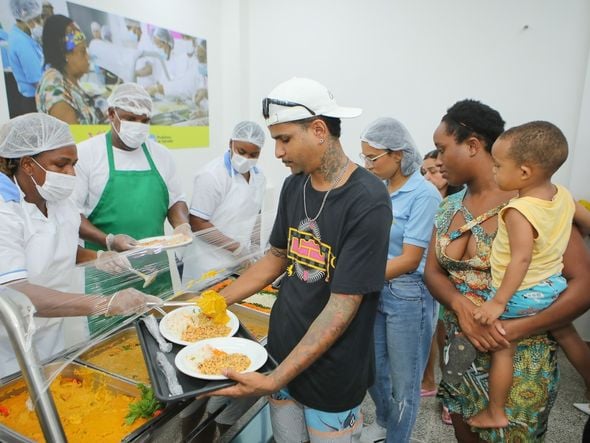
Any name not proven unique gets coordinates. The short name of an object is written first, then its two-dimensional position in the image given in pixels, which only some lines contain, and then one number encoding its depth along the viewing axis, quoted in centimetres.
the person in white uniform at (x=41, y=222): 132
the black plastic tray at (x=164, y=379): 105
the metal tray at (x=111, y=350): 144
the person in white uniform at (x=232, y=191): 268
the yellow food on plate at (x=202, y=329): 136
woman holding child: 135
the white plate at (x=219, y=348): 115
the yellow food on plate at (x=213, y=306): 140
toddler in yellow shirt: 128
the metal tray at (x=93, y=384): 111
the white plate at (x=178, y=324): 132
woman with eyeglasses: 184
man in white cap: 115
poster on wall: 279
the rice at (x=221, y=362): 116
